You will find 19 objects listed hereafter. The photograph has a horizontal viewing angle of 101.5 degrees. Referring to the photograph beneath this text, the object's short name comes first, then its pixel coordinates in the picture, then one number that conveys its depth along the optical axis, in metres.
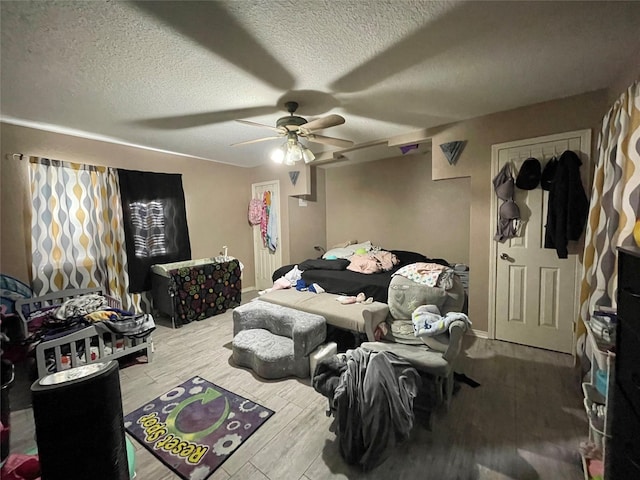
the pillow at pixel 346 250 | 4.29
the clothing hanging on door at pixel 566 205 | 2.33
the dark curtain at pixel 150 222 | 3.49
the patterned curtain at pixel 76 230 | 2.85
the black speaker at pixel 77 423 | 0.62
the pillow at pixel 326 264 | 3.63
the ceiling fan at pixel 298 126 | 2.15
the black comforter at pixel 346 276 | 2.95
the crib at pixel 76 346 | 2.14
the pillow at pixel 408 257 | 3.80
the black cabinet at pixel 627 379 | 0.97
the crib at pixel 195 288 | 3.40
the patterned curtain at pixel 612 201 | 1.50
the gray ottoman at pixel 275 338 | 2.23
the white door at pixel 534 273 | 2.48
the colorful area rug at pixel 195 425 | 1.52
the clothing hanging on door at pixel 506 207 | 2.63
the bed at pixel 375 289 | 2.16
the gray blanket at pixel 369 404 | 1.38
